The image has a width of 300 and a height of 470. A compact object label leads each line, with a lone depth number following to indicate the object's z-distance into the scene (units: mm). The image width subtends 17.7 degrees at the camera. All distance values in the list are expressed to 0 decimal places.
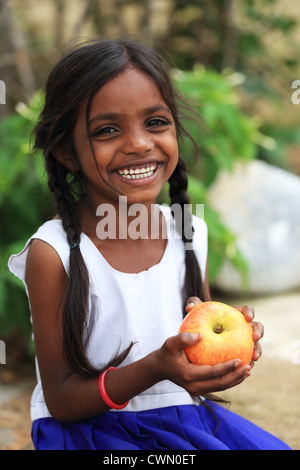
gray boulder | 1786
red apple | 847
